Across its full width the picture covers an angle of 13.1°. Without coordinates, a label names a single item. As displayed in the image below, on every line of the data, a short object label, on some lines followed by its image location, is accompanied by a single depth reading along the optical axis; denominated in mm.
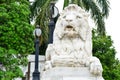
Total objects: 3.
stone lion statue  13945
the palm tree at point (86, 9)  30656
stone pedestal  13695
